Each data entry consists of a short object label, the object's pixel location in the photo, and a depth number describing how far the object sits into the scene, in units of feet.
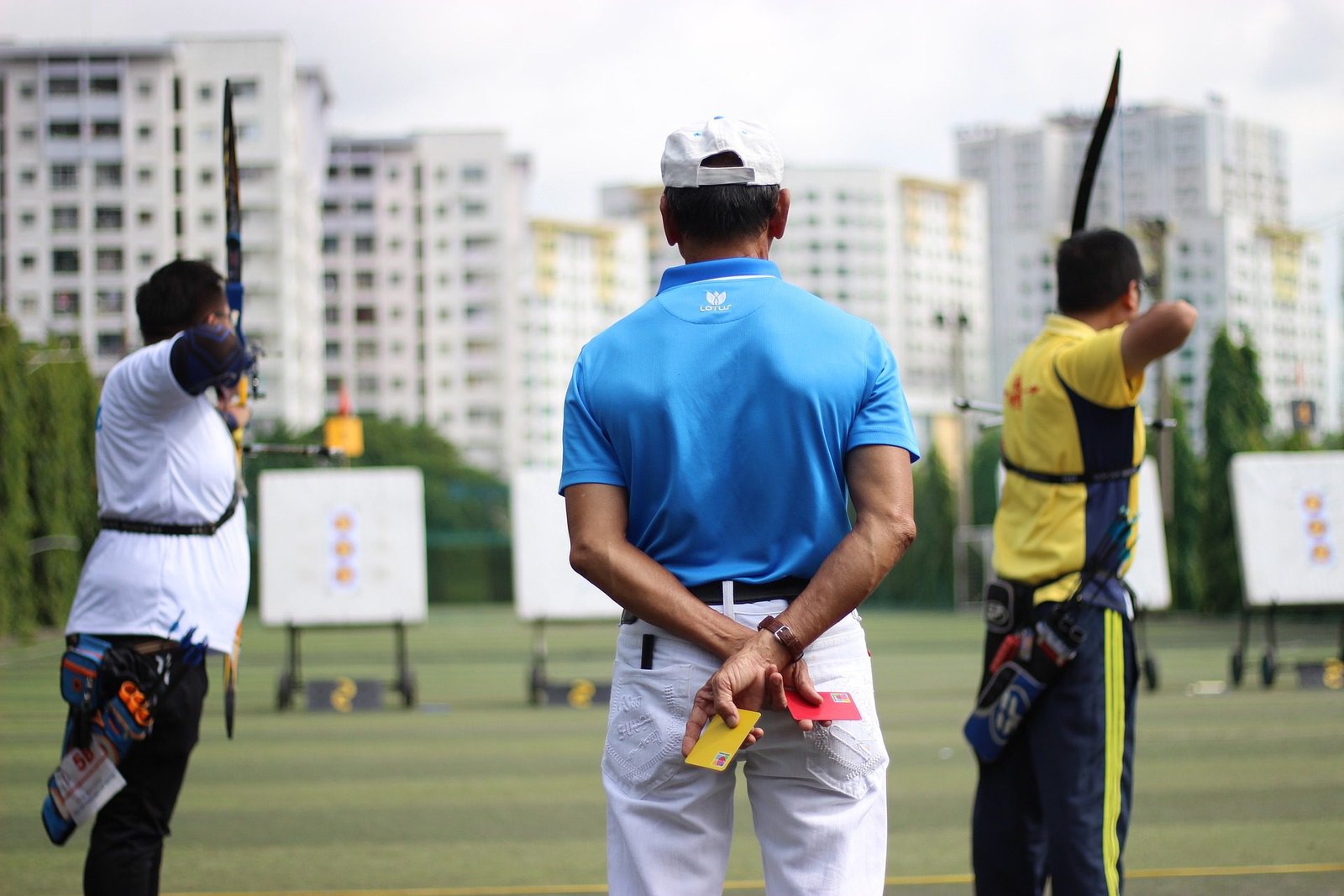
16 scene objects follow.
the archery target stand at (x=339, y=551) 44.62
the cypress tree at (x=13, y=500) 72.43
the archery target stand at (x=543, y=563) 44.93
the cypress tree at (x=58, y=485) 81.35
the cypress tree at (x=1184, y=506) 96.17
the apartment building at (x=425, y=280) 375.25
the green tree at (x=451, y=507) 169.27
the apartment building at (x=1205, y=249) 346.95
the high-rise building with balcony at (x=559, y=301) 399.24
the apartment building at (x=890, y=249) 468.34
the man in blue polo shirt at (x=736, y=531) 8.66
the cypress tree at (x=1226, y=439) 86.89
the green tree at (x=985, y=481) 135.74
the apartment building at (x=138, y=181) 289.53
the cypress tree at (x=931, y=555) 131.44
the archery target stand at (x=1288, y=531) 44.55
